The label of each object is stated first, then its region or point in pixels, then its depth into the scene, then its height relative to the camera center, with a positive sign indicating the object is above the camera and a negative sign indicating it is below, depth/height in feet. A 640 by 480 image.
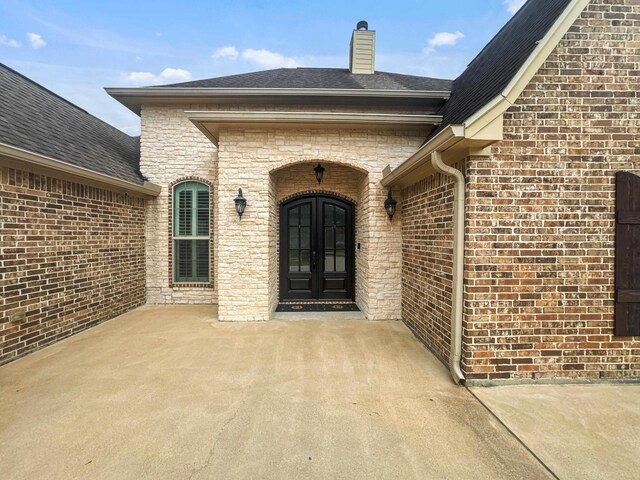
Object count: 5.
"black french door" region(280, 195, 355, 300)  20.51 -0.89
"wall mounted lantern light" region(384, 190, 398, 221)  15.74 +1.76
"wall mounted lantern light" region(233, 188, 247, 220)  15.60 +1.87
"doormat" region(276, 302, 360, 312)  18.38 -4.80
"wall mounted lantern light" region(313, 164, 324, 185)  18.60 +4.32
